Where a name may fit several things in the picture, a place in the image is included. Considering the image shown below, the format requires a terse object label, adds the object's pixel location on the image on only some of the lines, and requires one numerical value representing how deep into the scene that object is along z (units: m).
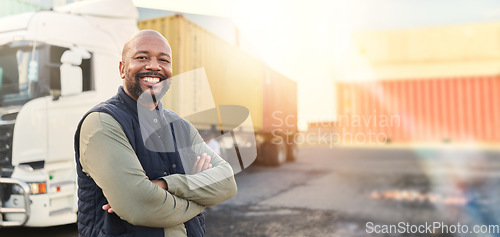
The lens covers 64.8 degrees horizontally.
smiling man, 1.26
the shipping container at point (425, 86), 19.78
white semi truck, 3.88
